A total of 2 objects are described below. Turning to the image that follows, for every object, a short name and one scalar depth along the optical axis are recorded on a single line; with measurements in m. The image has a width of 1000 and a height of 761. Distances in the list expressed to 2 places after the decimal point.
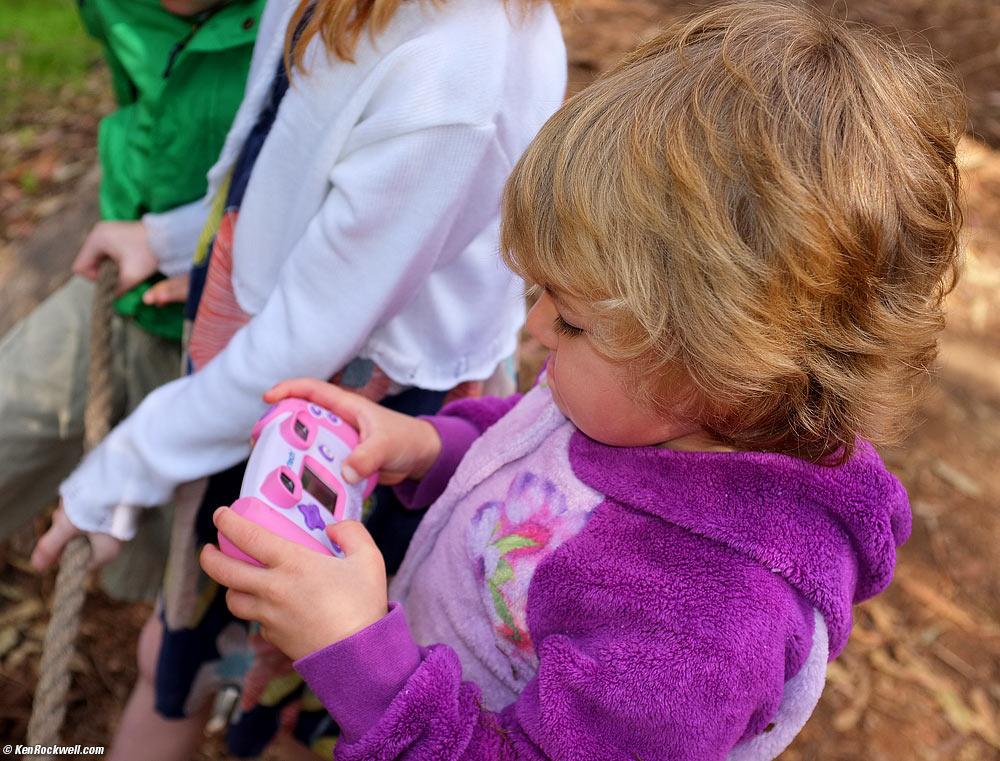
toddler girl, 0.81
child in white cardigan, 1.12
